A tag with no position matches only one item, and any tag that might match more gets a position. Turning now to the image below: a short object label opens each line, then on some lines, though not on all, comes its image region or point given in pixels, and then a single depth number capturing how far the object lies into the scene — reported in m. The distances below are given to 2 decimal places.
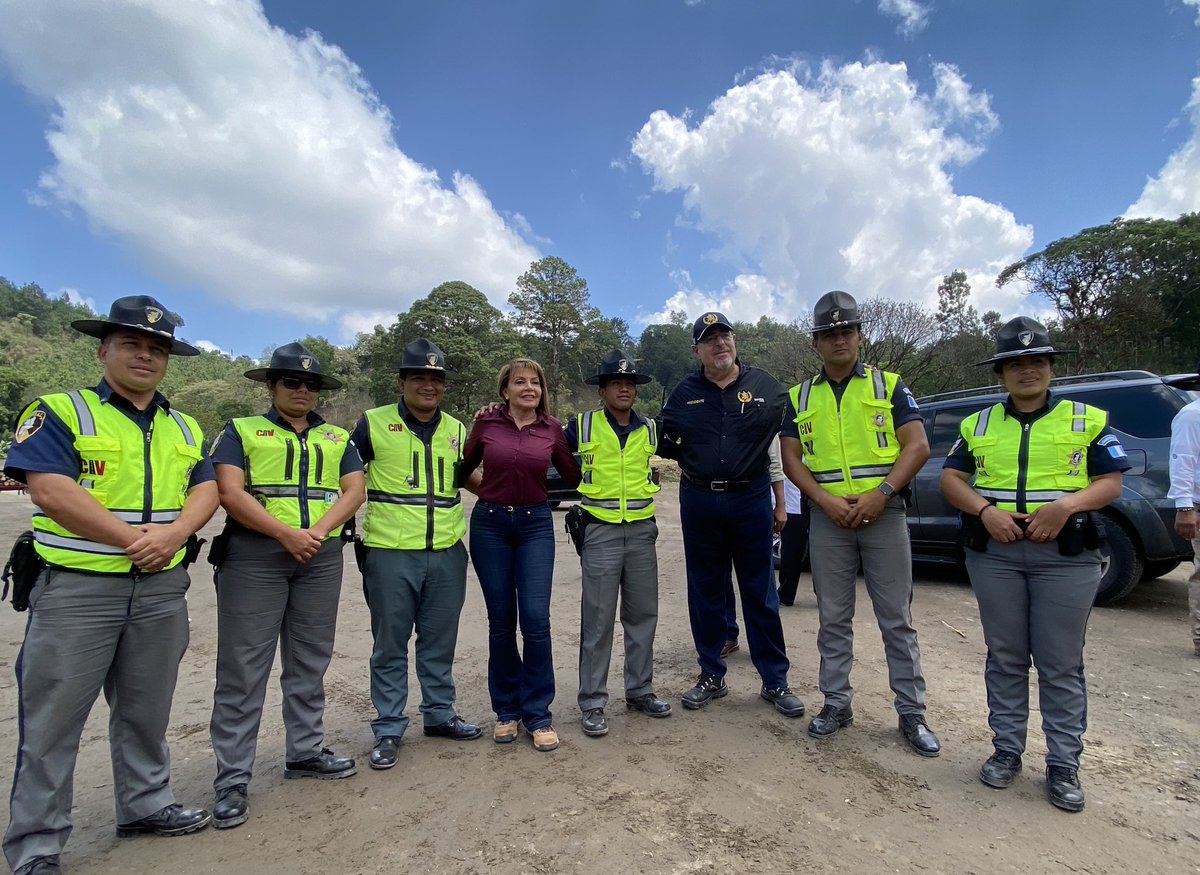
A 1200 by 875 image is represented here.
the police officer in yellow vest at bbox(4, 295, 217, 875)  2.20
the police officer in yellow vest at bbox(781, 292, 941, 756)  3.22
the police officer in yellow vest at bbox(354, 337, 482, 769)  3.12
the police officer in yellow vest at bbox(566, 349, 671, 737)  3.46
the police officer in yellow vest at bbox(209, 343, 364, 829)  2.73
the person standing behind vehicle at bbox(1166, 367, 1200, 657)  4.12
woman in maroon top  3.28
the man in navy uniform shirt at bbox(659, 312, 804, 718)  3.58
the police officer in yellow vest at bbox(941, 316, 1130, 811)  2.72
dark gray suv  4.95
